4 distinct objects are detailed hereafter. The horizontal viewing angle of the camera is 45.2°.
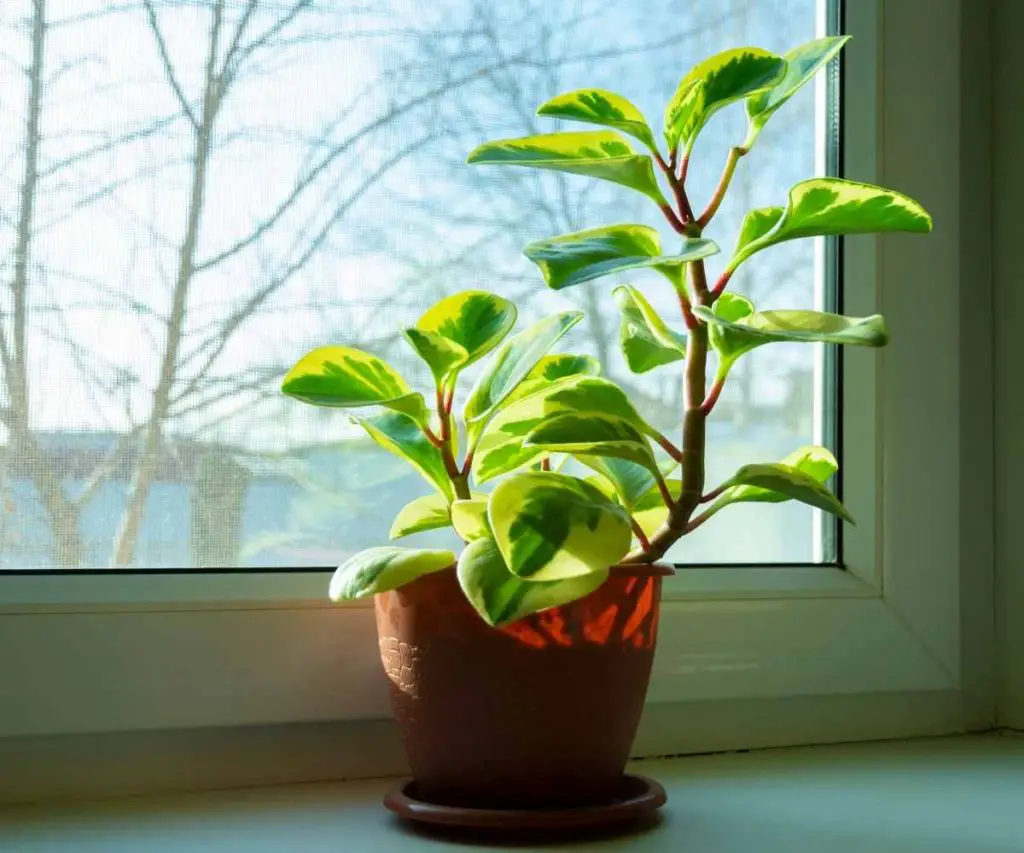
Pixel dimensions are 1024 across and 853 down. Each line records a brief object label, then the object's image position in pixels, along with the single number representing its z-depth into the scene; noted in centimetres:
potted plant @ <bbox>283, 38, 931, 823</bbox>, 60
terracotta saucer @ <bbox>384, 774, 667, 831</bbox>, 61
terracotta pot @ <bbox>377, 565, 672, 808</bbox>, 63
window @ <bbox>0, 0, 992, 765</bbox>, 73
